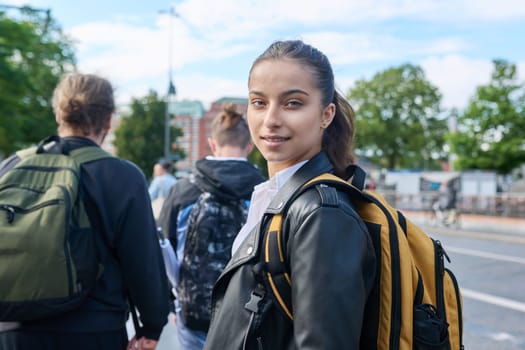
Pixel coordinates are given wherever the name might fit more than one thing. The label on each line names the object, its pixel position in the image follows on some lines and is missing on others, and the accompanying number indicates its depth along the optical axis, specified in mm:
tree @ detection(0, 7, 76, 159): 21695
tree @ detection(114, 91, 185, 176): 41281
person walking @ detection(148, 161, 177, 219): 8930
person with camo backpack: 2582
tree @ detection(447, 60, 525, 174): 33625
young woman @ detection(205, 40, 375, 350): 1058
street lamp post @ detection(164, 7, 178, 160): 23969
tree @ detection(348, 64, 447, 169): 44688
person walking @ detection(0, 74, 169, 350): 1925
